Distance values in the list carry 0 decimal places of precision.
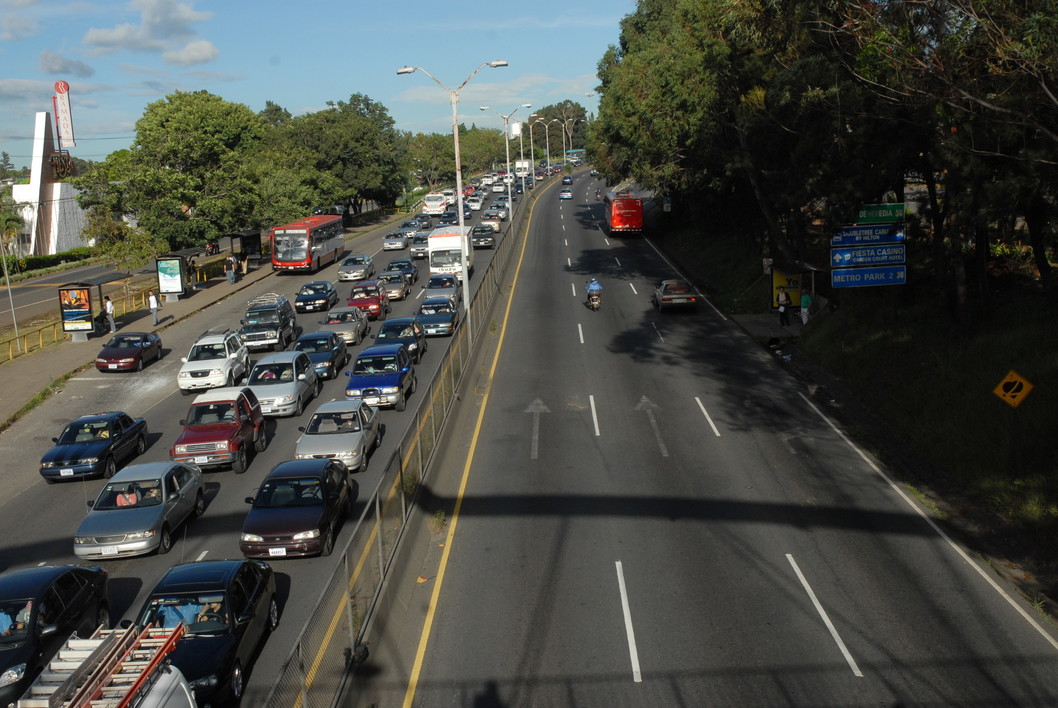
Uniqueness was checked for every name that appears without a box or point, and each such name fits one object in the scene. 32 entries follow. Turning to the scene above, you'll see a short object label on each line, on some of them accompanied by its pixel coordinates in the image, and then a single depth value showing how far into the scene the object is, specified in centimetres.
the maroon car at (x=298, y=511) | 1566
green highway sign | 2731
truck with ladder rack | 845
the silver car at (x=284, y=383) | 2577
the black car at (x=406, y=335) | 3161
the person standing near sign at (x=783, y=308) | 3588
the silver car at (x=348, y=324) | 3547
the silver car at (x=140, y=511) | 1627
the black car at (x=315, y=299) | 4347
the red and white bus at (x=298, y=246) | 5550
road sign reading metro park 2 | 2753
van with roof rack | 3491
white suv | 2945
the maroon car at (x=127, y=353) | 3362
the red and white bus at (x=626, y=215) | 6775
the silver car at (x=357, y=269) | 5259
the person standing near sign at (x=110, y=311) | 4050
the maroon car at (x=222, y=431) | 2095
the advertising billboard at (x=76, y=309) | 3894
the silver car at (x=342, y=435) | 2028
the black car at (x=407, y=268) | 5076
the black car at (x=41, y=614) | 1201
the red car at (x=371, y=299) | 4103
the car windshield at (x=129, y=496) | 1717
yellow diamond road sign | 1725
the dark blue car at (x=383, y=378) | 2581
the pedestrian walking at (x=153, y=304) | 4181
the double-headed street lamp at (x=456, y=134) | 3022
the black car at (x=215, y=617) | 1106
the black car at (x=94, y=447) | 2161
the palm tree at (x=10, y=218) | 6518
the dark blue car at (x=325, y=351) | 3009
